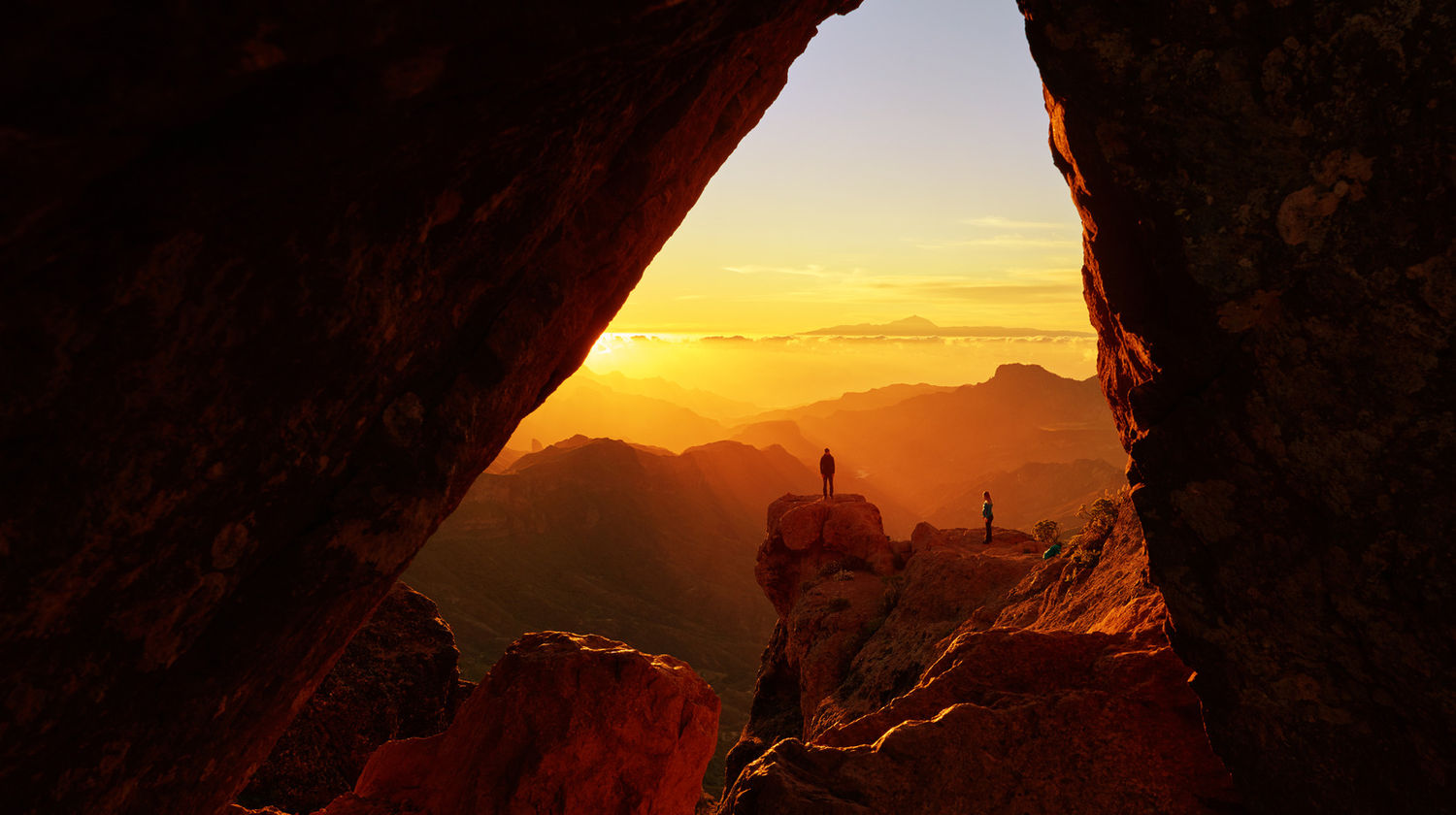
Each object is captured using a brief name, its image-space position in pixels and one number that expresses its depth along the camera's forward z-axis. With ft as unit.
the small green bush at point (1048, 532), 83.92
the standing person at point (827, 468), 117.08
